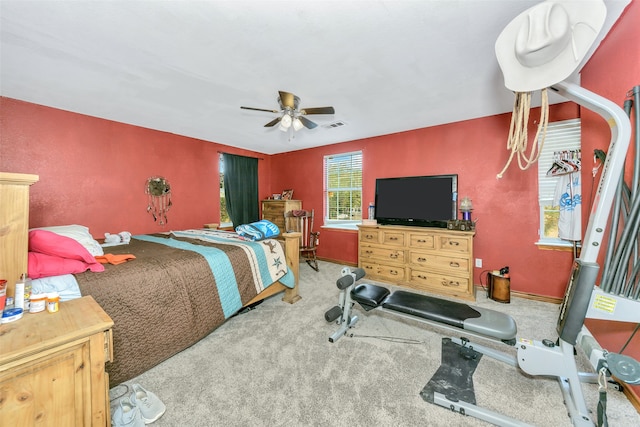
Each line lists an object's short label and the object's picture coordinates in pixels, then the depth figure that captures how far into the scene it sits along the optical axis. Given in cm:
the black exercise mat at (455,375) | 154
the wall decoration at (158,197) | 385
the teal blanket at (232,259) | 224
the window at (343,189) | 462
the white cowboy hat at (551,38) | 110
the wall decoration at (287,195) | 537
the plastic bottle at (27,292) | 116
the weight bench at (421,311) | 162
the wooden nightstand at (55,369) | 87
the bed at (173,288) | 161
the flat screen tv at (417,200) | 351
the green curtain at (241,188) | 490
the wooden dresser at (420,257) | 310
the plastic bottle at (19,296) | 113
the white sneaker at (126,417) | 130
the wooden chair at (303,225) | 482
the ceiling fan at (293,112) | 231
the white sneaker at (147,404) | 136
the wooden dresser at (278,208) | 505
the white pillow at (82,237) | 217
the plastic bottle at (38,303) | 114
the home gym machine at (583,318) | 122
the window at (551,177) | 284
